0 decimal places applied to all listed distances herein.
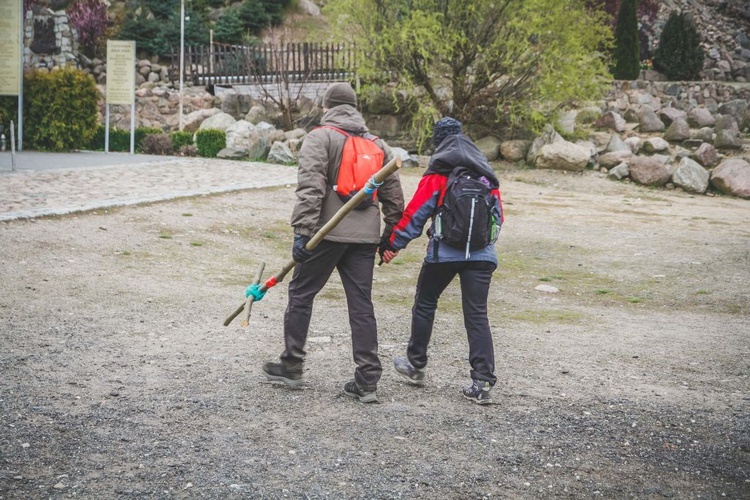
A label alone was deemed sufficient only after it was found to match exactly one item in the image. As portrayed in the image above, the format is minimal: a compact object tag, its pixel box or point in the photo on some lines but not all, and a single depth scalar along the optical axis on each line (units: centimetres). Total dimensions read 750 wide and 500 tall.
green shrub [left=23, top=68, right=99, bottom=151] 1844
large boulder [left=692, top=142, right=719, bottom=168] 2008
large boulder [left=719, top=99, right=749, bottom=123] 2442
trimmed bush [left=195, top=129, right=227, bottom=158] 1930
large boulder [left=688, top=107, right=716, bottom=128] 2398
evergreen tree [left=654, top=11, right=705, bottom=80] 2872
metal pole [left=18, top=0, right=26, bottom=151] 1795
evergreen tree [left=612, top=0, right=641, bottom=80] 2705
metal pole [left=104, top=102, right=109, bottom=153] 1964
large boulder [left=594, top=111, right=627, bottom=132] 2370
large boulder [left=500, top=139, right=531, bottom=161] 2075
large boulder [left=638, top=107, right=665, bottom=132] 2370
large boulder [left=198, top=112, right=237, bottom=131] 2159
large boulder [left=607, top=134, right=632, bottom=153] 2058
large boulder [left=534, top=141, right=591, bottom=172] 1956
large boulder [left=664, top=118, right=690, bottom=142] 2241
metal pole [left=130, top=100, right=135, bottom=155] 1949
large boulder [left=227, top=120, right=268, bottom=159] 1941
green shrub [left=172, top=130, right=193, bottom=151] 1969
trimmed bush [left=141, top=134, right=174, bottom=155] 1981
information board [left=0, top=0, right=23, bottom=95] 1797
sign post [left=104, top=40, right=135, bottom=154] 1944
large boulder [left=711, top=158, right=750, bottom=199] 1730
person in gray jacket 470
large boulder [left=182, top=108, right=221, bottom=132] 2317
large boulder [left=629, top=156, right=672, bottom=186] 1827
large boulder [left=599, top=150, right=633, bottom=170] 1970
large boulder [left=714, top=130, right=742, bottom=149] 2155
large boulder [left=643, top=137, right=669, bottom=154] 2125
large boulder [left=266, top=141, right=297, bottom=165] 1897
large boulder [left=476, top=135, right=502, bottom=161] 2103
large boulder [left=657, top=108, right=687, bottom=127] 2400
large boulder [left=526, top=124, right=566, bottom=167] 2030
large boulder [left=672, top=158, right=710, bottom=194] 1767
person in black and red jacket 481
